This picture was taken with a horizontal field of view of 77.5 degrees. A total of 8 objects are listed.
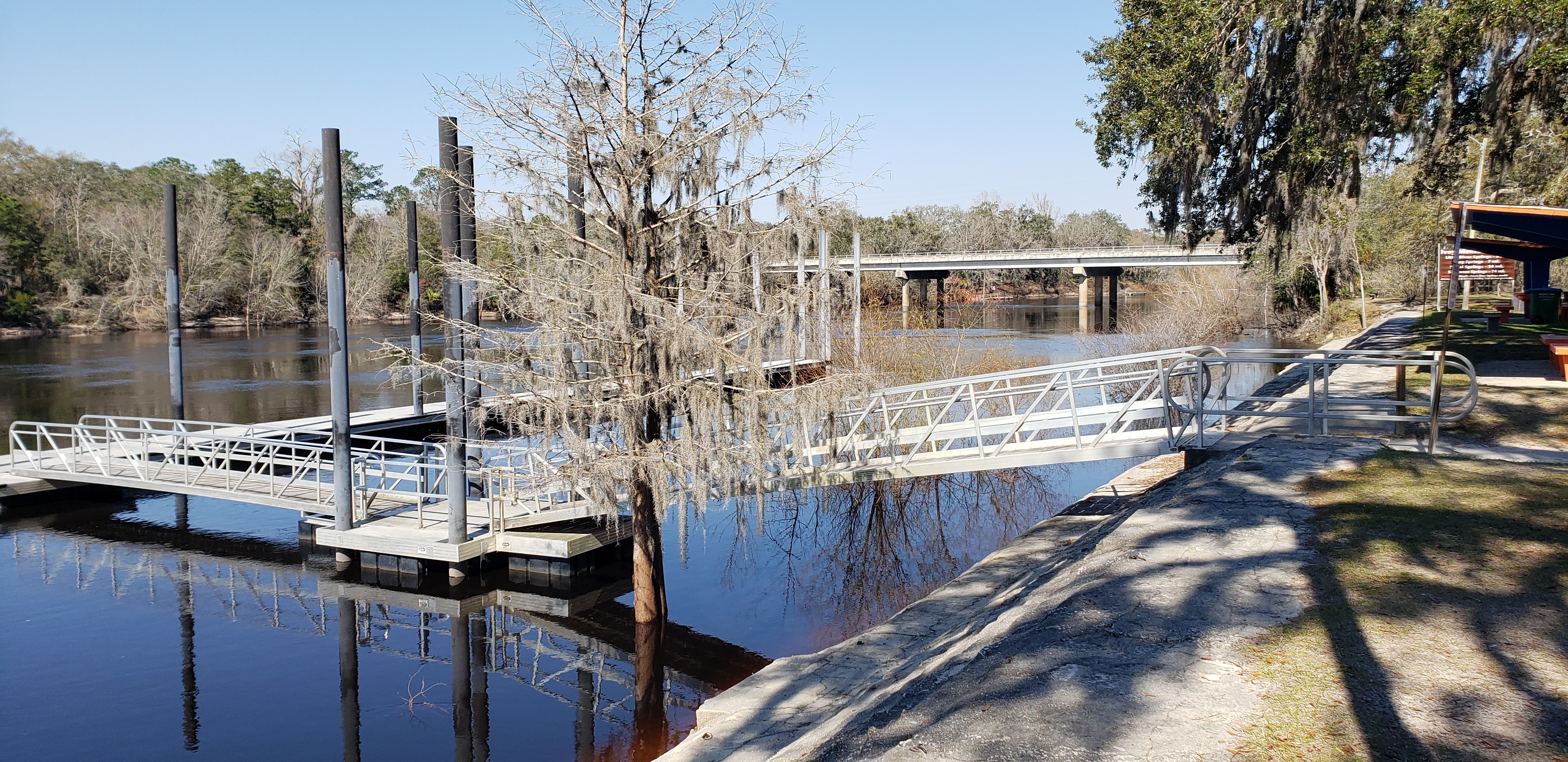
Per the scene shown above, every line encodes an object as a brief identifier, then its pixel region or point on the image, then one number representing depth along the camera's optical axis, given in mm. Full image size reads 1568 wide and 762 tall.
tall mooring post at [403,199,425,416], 22406
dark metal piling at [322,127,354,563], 14547
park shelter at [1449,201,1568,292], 13289
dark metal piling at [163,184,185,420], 22406
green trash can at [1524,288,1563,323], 25609
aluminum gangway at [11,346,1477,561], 11531
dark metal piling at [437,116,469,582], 12469
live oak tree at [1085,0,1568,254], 16781
